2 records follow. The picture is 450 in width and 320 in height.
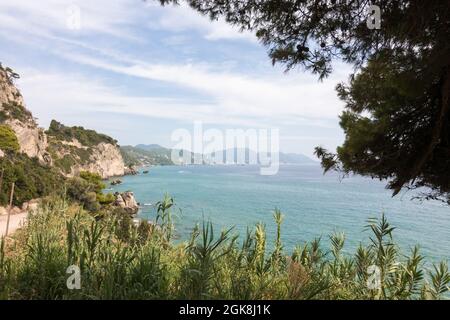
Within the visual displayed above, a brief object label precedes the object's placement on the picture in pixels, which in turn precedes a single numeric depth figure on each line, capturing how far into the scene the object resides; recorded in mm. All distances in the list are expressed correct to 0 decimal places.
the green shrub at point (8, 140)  43000
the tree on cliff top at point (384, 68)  3505
